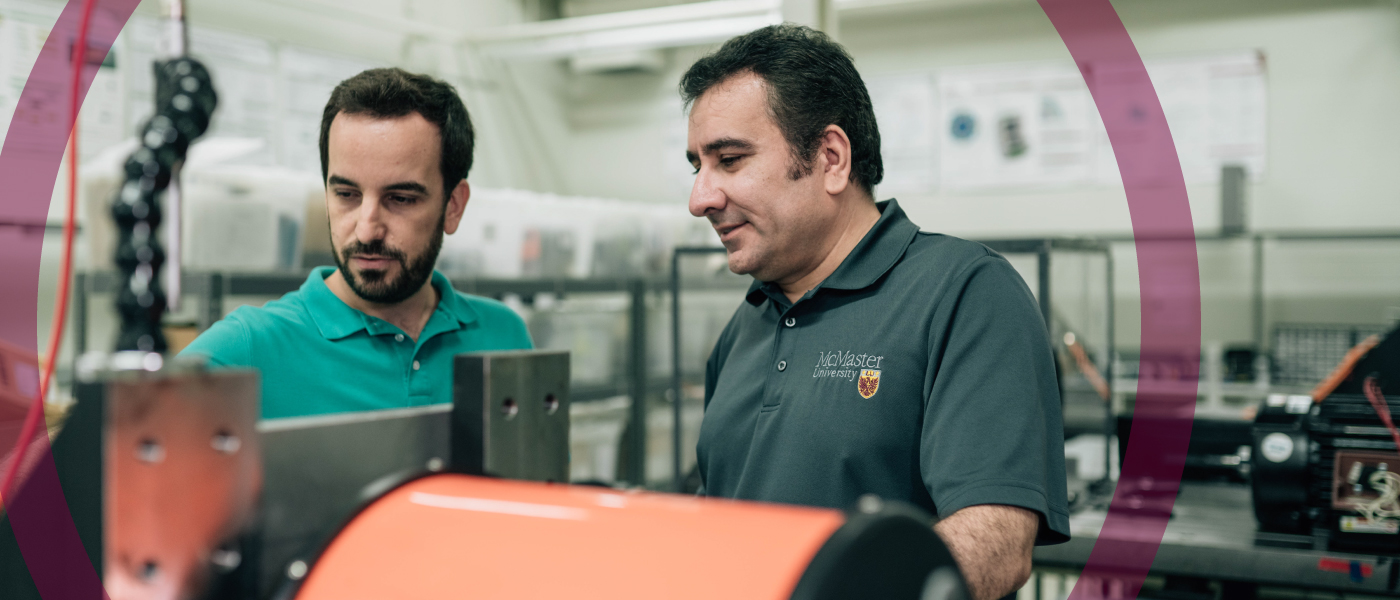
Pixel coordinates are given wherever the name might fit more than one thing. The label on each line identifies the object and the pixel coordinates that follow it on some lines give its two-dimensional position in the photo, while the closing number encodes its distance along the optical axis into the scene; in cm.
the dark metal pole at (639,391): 391
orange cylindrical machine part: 47
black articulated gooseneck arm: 50
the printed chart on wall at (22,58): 326
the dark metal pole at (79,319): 288
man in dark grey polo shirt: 98
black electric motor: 203
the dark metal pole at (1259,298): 451
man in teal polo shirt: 121
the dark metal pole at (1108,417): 257
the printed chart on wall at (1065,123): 473
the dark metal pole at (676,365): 282
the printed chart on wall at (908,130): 537
